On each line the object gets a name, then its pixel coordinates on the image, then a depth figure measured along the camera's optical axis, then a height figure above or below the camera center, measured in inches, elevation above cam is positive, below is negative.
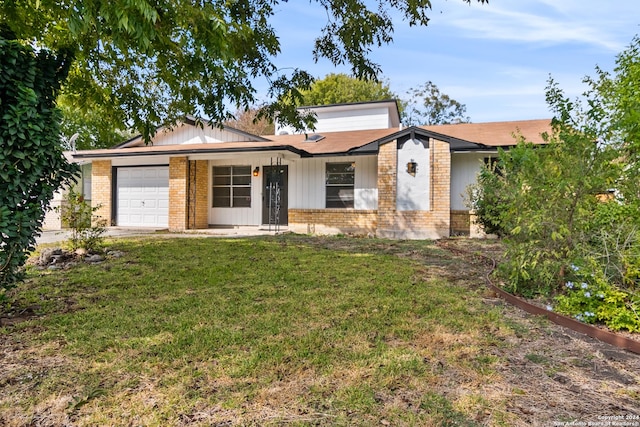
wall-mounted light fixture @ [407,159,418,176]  453.4 +48.2
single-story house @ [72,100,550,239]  452.4 +40.3
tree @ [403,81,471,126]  1419.8 +376.7
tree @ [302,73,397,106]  1227.9 +383.5
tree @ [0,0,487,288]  134.3 +83.0
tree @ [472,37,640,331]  143.3 -0.1
